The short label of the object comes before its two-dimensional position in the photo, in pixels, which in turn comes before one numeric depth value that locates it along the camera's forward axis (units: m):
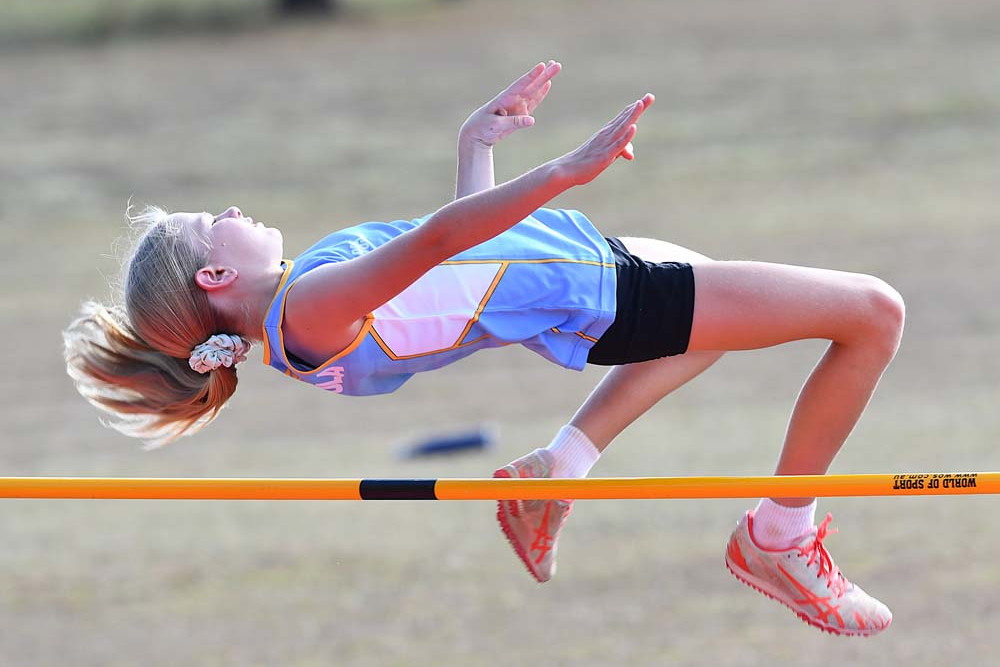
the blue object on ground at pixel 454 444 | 26.75
